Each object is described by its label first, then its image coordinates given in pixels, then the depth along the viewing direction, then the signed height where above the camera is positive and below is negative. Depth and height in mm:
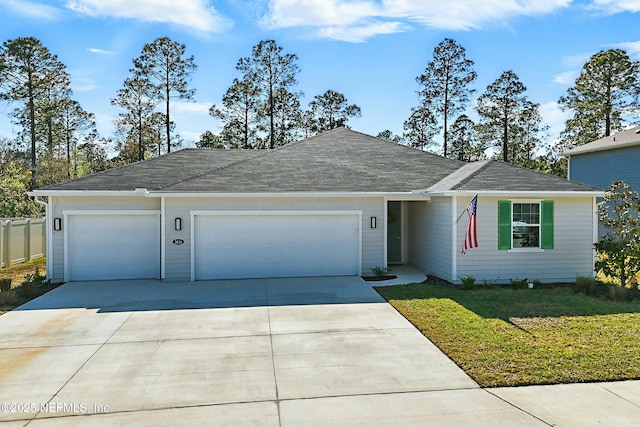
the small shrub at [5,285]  9844 -1622
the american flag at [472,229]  9992 -415
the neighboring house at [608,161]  18094 +2227
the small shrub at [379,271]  11617 -1615
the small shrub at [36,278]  10742 -1661
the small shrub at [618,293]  9156 -1753
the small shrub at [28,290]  9727 -1713
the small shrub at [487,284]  10364 -1779
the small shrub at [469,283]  10141 -1689
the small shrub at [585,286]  9781 -1708
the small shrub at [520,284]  10375 -1747
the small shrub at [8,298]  9023 -1753
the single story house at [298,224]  10992 -328
